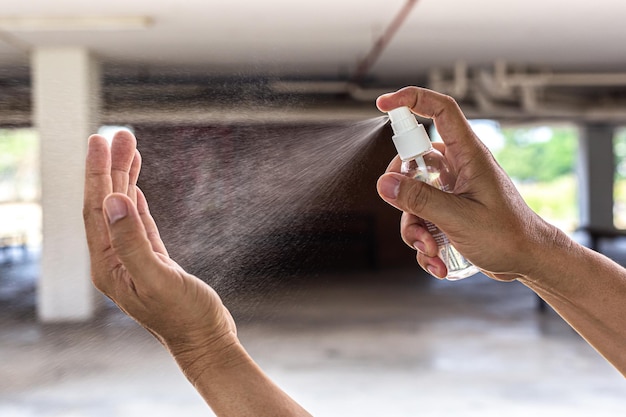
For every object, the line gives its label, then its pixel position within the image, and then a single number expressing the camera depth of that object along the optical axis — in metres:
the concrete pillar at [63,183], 2.89
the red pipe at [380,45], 3.62
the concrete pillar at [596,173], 10.23
